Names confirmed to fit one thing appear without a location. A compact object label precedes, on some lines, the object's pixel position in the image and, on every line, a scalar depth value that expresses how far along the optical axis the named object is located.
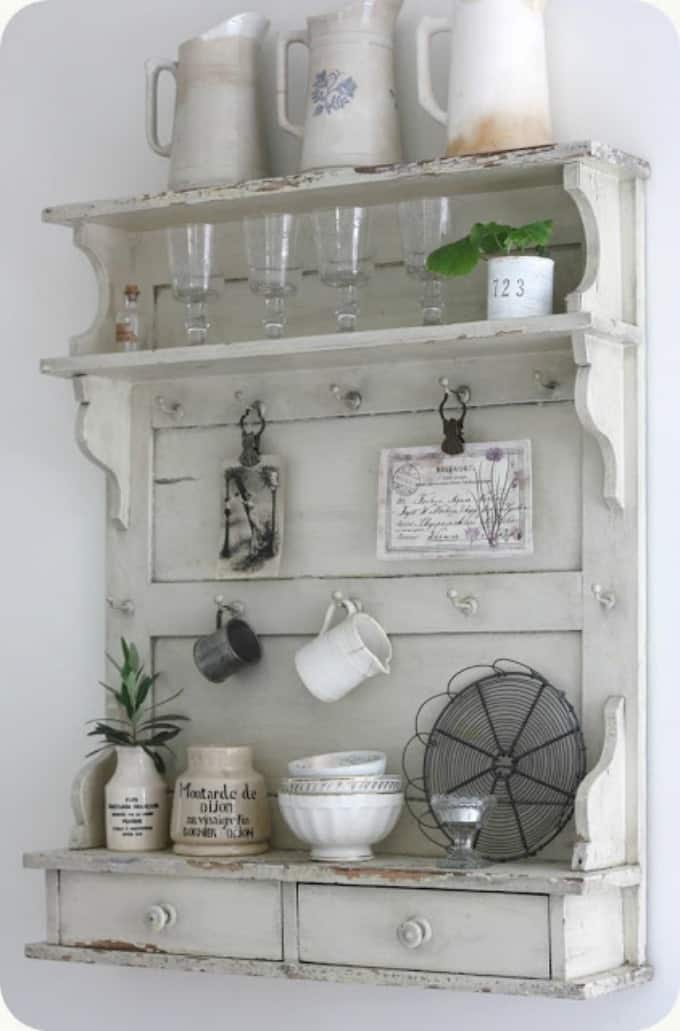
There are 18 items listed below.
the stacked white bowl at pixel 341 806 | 2.67
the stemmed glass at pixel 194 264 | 2.88
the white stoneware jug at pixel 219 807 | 2.80
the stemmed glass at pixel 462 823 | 2.58
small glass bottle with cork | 2.97
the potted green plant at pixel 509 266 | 2.63
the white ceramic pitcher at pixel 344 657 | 2.79
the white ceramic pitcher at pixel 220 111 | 2.91
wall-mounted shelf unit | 2.60
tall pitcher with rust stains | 2.69
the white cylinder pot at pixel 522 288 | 2.63
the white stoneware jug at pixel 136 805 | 2.89
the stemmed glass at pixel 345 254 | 2.77
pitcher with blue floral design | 2.81
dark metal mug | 2.91
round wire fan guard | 2.69
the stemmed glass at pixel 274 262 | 2.81
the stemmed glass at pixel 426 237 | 2.74
